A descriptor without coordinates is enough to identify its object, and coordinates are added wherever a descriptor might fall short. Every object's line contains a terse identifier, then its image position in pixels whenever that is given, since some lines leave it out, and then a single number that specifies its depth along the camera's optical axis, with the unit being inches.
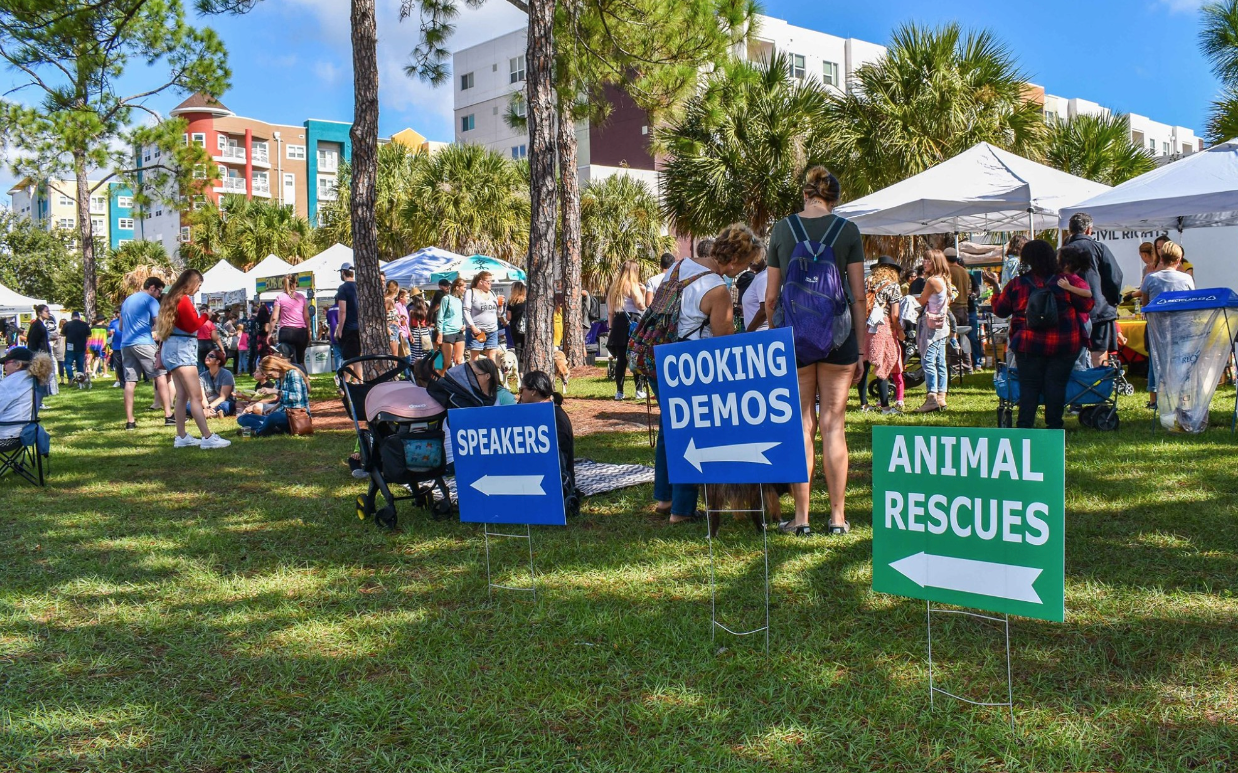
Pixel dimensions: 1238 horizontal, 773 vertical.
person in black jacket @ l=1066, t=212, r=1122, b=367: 338.6
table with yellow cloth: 458.0
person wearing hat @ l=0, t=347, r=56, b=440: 297.1
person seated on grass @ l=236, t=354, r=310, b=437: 407.8
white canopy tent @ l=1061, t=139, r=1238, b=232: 357.1
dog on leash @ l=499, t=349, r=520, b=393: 511.3
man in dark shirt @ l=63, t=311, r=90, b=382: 821.2
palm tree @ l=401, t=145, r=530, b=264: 1275.8
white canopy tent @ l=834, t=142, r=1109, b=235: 424.2
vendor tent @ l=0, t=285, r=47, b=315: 1000.4
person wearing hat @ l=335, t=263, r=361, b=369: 515.5
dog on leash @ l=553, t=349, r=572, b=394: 487.5
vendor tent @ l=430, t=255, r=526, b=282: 680.4
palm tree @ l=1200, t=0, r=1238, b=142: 774.5
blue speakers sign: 160.1
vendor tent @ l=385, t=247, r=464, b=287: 687.7
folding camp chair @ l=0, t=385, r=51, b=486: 297.8
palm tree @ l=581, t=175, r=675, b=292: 1397.6
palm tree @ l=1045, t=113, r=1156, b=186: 925.8
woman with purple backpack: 189.9
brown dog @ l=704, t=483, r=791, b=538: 209.8
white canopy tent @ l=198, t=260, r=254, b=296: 993.5
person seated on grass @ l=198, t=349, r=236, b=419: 506.6
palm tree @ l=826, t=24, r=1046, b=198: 762.8
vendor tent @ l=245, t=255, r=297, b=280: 938.1
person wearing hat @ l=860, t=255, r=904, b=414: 370.9
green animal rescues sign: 104.8
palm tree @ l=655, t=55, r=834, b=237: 893.8
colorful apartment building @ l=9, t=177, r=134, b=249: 3380.9
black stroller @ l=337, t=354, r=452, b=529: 224.7
